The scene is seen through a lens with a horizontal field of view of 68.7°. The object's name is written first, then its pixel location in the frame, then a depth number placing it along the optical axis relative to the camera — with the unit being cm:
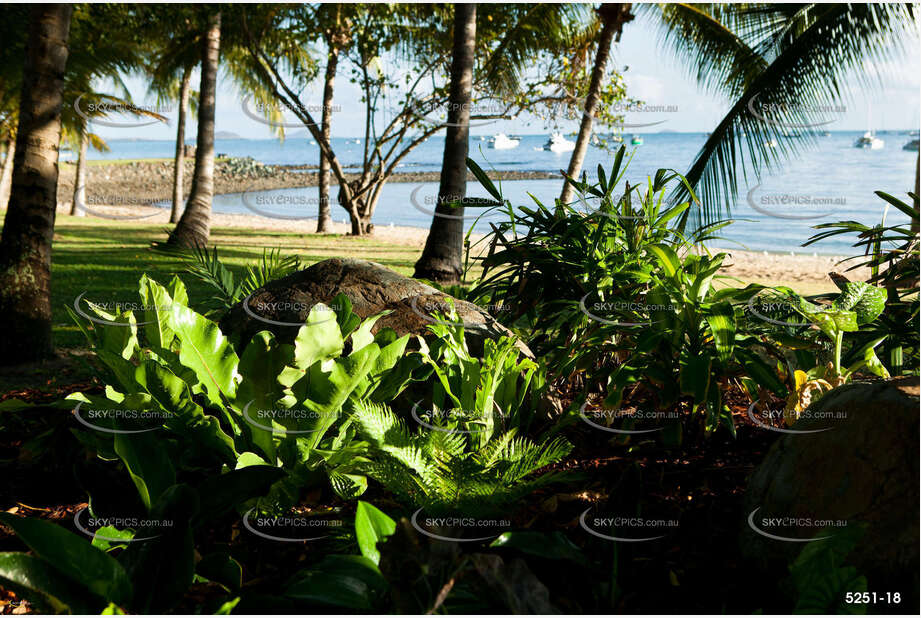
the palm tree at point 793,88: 582
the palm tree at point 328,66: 1407
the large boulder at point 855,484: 172
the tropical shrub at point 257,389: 224
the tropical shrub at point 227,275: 391
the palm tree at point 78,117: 1469
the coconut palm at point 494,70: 789
